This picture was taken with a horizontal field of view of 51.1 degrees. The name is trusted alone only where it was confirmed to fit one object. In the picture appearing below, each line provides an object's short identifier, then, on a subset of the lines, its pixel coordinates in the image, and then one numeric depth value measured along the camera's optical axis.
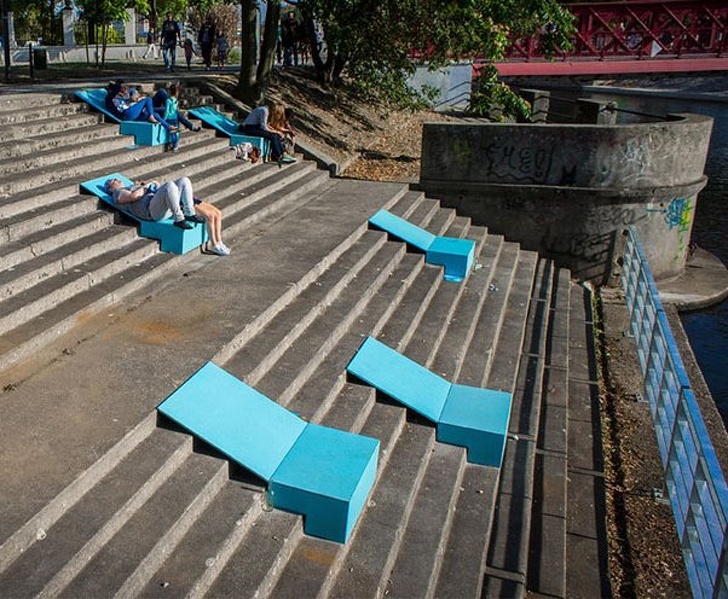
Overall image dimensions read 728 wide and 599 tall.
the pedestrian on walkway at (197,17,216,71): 25.67
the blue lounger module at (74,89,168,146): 12.09
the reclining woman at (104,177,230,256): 8.82
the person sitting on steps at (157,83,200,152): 12.41
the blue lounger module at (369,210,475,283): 10.58
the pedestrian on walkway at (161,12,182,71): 23.89
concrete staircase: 4.71
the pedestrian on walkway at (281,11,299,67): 24.55
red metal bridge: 29.31
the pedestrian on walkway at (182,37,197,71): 26.28
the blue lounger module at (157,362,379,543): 5.26
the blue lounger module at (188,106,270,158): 13.84
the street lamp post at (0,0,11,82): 17.64
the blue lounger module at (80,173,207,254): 8.84
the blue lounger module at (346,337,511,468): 6.87
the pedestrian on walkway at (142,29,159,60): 32.50
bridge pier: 13.33
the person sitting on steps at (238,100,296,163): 14.04
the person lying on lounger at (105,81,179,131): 12.32
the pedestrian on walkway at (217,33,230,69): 27.12
